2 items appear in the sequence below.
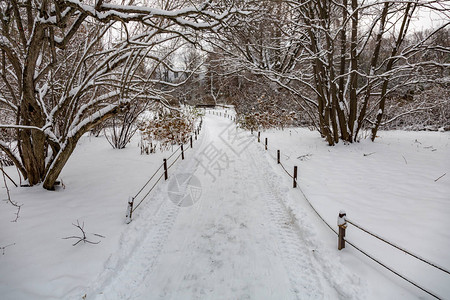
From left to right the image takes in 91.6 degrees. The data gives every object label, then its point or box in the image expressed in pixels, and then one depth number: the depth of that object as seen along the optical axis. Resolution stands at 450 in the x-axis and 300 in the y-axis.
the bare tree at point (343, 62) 8.77
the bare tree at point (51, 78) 4.13
